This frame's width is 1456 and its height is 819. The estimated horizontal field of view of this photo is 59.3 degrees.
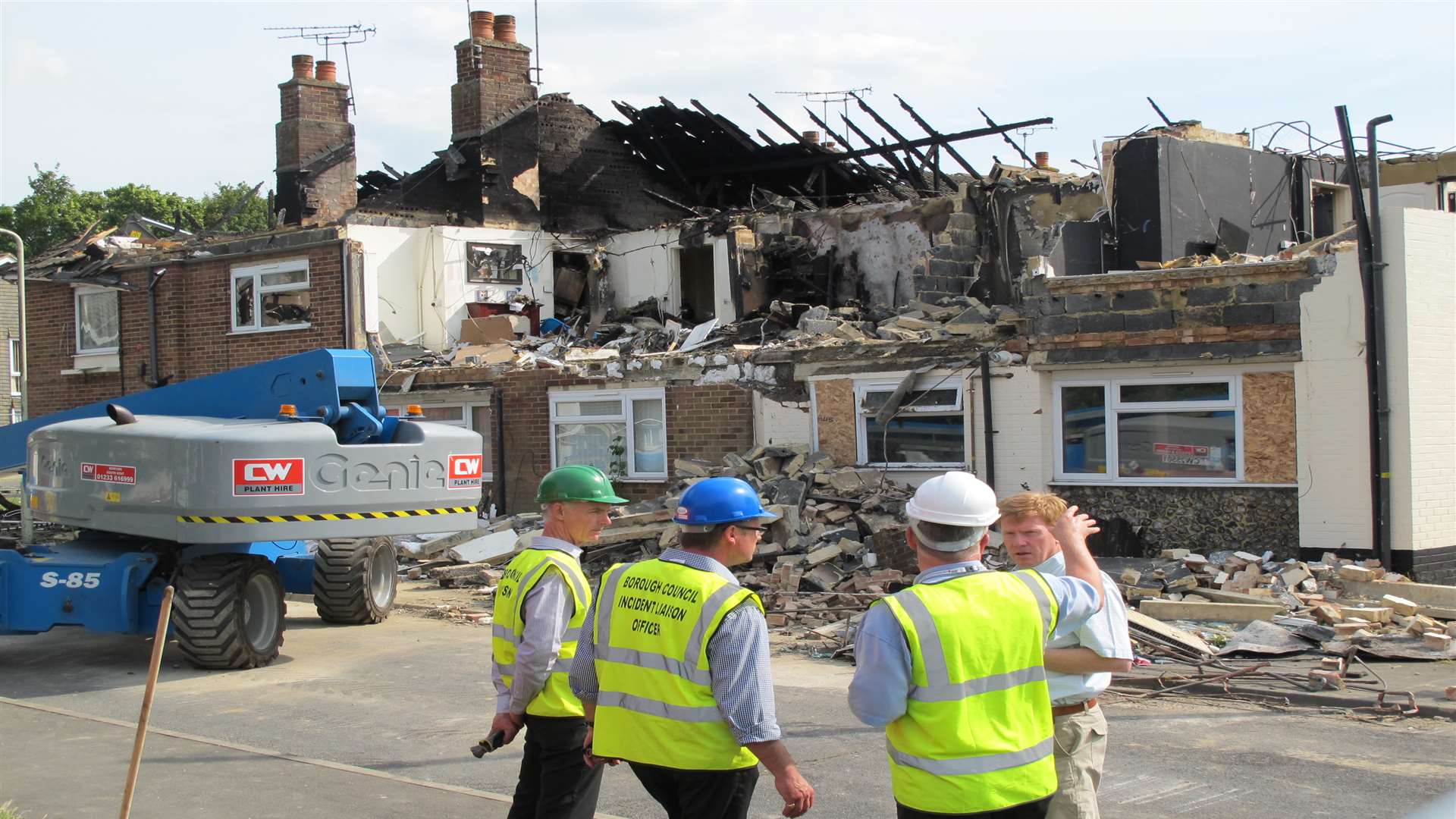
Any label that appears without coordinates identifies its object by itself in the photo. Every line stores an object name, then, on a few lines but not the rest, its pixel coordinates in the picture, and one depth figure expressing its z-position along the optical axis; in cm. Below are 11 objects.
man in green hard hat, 454
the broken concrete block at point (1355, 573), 1154
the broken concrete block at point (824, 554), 1315
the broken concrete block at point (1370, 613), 1063
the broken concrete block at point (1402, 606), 1085
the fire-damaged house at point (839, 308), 1264
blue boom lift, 942
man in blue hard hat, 377
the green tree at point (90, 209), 5294
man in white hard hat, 341
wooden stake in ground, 444
